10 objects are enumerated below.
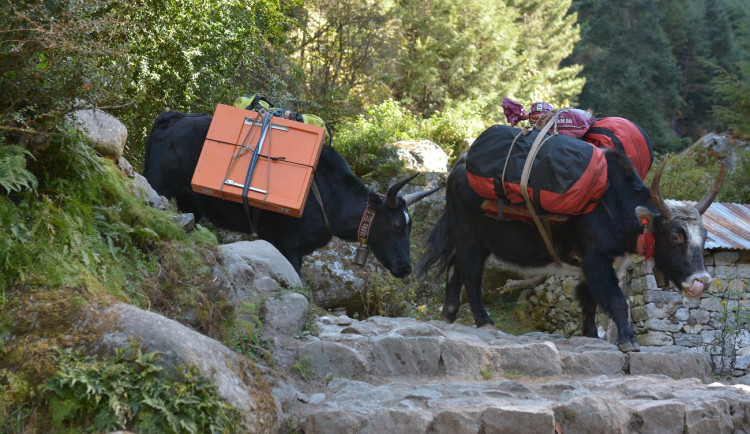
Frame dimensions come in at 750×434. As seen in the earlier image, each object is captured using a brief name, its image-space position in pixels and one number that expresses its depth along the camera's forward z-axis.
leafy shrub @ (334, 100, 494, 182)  12.85
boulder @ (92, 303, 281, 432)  3.66
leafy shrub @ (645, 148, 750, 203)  14.66
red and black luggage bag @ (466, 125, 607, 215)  6.70
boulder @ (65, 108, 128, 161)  4.77
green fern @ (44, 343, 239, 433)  3.39
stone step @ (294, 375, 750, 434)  4.16
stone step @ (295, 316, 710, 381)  5.07
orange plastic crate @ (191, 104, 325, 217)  6.73
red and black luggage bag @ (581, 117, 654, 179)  7.61
